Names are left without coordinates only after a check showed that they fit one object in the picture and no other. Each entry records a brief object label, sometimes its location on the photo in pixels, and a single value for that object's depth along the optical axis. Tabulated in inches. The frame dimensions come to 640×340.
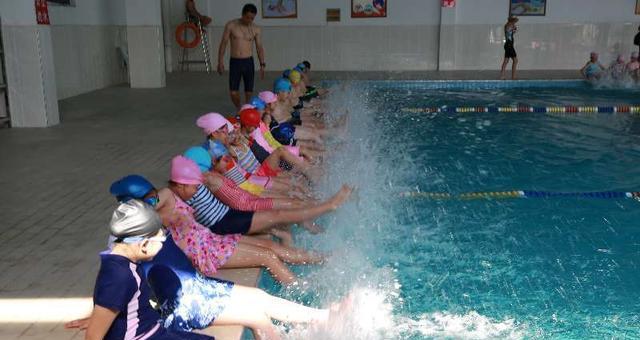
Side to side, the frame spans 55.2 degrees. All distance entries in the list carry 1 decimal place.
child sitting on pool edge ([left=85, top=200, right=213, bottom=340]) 77.7
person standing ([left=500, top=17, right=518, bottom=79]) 559.8
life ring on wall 663.1
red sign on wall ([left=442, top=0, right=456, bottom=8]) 650.2
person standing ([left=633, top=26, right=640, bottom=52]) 591.2
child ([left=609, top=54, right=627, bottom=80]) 550.6
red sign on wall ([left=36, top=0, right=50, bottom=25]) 311.9
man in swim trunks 362.6
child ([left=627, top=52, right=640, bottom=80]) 542.9
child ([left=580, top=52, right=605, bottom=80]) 554.9
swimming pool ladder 678.4
